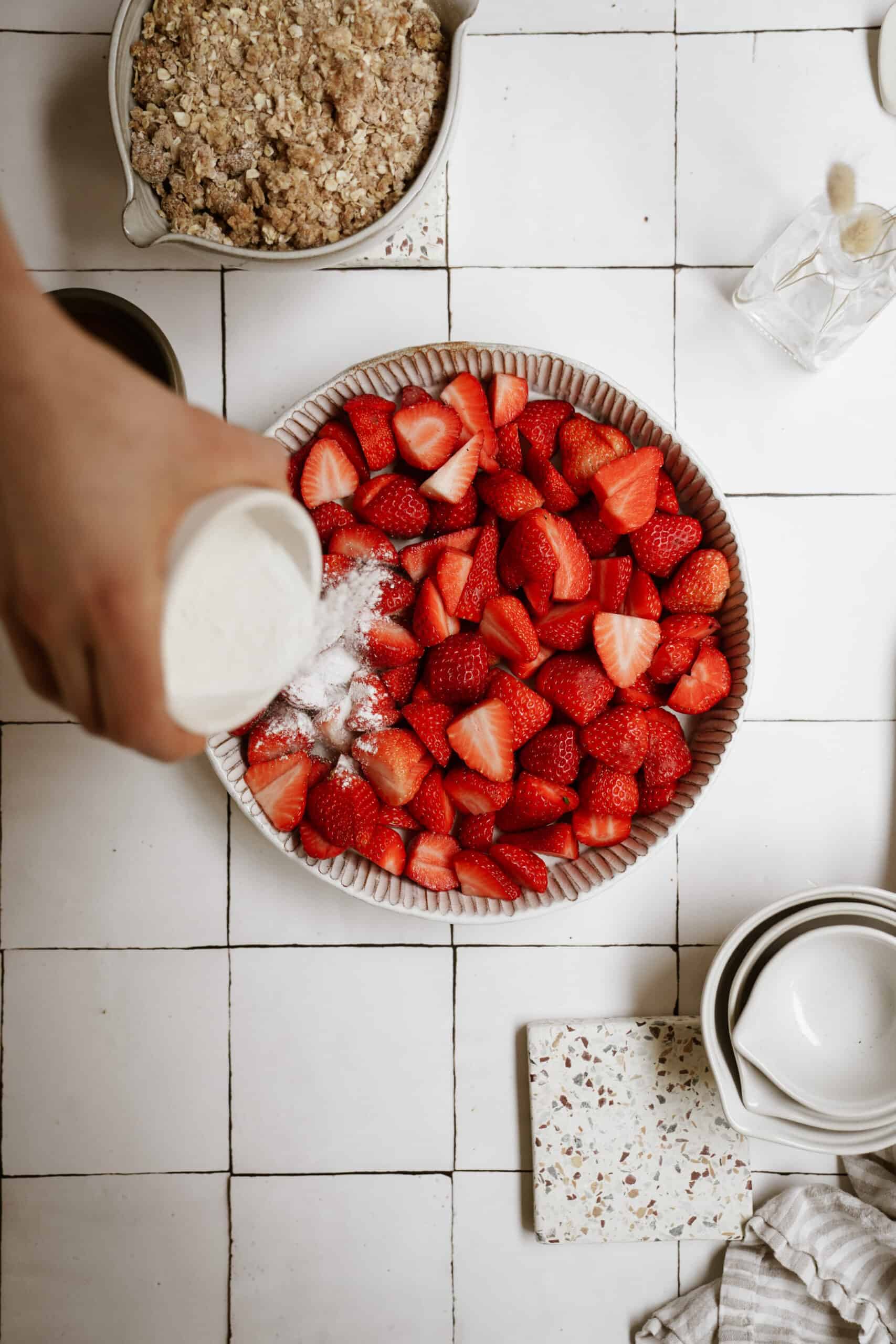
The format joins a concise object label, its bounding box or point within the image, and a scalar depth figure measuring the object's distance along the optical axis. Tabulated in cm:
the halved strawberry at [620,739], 68
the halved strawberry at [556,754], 69
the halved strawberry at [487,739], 69
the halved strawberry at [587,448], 69
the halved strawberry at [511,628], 69
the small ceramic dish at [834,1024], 67
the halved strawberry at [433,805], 70
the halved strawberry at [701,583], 68
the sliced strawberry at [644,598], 69
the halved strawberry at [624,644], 68
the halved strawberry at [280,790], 69
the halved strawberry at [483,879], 69
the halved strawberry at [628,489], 68
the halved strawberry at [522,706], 69
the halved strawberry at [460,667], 68
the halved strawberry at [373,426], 69
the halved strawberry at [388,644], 69
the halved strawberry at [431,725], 69
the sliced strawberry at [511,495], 69
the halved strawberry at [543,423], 69
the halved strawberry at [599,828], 69
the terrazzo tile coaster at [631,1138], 73
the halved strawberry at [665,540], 68
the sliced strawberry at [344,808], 68
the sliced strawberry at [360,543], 69
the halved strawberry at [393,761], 69
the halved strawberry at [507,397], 69
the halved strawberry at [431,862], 70
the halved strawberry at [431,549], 69
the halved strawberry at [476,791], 69
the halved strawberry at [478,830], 70
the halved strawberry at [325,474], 69
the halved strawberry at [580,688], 68
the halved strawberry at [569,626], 69
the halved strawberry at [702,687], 69
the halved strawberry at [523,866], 69
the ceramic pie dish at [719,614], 69
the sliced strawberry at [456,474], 68
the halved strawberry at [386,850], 69
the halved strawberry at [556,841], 69
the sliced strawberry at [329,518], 69
